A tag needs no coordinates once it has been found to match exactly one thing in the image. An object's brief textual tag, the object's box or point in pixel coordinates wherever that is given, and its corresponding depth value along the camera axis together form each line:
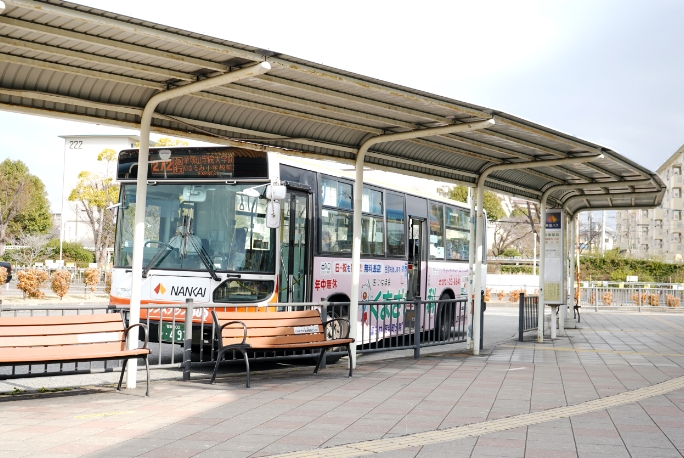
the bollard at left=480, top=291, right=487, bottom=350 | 12.99
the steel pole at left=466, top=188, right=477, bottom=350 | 12.77
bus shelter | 6.44
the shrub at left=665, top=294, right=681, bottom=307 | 30.55
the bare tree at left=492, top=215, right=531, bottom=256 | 63.81
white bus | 10.44
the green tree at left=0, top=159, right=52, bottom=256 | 54.94
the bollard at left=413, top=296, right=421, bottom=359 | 11.87
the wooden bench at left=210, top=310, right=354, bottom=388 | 8.73
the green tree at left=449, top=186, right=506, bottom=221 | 51.50
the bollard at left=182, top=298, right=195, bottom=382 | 9.03
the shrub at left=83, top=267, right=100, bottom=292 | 28.88
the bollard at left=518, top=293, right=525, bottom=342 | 15.27
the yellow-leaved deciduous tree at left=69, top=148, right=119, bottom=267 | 39.06
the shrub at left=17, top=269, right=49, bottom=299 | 26.23
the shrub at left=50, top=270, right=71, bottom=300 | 25.75
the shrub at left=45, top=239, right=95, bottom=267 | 54.38
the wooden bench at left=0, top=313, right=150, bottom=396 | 7.30
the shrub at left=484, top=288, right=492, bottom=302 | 33.84
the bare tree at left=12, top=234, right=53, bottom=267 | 44.25
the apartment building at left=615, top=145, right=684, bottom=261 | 80.62
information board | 16.05
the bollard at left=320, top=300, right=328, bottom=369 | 10.38
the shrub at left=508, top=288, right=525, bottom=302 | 33.28
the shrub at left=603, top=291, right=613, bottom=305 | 31.30
